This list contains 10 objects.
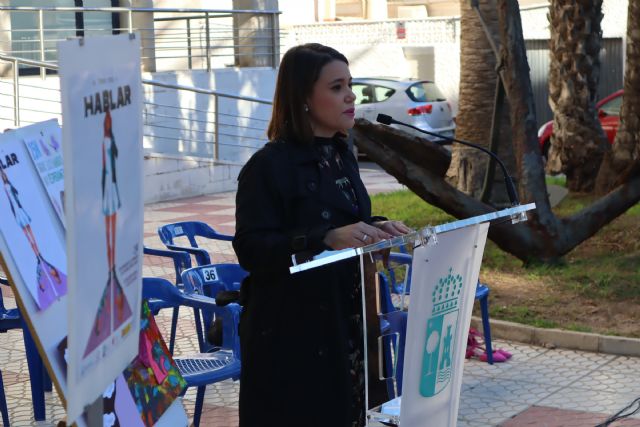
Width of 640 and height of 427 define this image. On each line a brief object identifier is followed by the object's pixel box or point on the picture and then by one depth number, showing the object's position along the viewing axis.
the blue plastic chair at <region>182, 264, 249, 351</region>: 8.32
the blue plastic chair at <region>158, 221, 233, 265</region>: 10.19
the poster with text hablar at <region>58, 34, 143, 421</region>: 3.29
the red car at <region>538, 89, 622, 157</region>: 25.83
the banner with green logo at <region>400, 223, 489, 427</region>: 4.82
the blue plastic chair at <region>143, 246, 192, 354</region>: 9.65
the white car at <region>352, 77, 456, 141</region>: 30.16
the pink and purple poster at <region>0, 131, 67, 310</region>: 5.13
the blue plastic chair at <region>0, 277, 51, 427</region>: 8.06
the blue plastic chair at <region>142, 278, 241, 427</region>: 7.28
